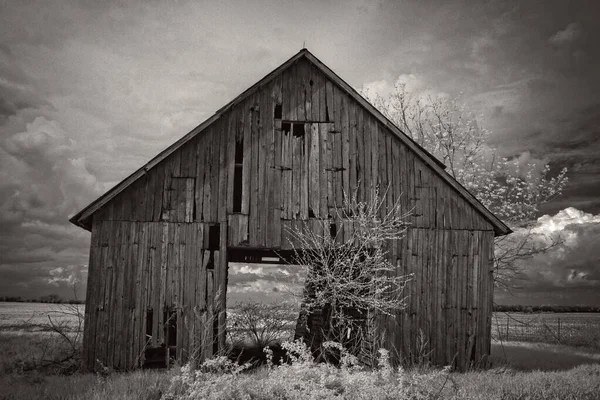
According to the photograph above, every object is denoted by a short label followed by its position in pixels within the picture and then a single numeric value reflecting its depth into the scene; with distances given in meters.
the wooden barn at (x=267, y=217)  12.48
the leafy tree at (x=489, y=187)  21.09
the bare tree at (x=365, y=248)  12.72
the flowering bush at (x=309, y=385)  7.65
